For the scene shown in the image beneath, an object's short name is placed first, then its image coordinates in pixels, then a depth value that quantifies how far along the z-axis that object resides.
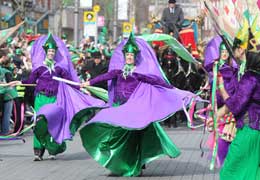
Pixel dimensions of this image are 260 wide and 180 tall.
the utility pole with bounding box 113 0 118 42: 43.03
